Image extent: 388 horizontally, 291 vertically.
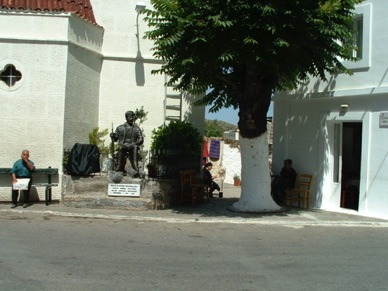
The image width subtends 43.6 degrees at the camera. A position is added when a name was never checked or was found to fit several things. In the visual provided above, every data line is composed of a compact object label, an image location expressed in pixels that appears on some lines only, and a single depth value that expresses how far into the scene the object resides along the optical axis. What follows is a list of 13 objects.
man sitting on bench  12.16
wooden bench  12.50
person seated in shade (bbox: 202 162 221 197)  14.95
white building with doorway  11.91
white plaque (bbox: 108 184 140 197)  12.33
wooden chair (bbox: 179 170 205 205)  13.26
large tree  10.03
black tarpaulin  12.58
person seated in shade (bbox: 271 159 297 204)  13.70
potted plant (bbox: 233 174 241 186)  23.30
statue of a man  12.57
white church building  12.81
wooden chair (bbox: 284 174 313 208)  13.61
